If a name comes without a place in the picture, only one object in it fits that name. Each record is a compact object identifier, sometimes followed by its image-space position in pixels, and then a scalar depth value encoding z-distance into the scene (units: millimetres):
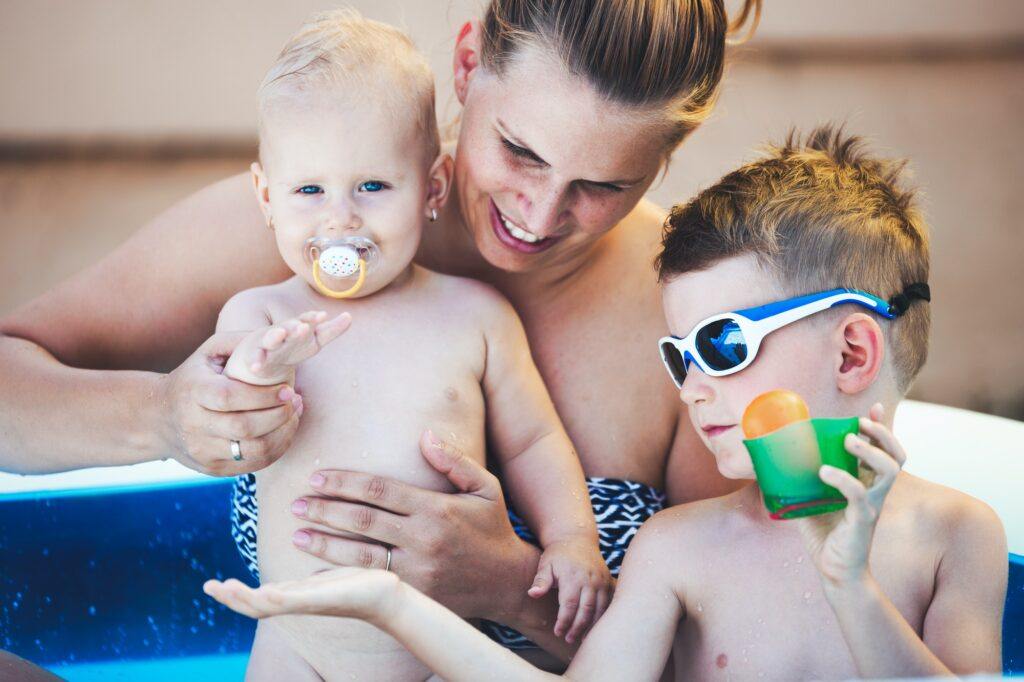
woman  1889
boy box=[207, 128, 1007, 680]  1709
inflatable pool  2754
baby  1916
